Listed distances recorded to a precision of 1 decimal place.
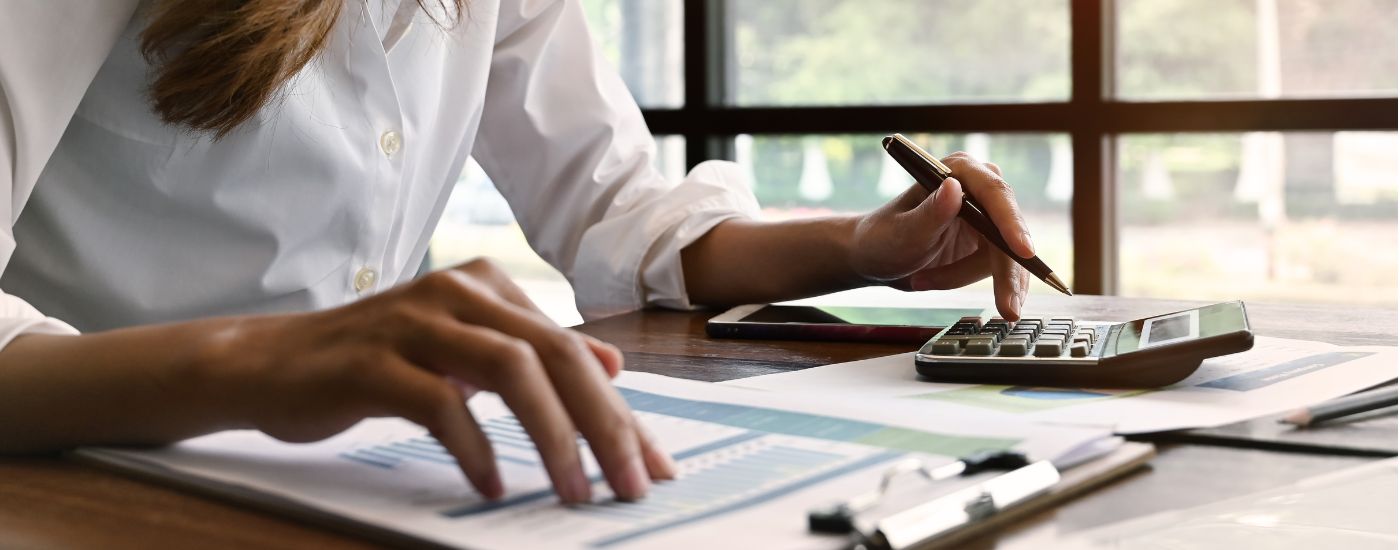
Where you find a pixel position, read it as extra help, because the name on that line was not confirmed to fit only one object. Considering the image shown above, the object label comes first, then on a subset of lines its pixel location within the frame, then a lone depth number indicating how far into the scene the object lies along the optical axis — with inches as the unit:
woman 19.3
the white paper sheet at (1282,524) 17.7
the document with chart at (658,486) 17.2
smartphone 34.7
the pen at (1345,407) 23.5
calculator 26.7
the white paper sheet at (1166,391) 24.0
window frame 91.8
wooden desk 17.8
